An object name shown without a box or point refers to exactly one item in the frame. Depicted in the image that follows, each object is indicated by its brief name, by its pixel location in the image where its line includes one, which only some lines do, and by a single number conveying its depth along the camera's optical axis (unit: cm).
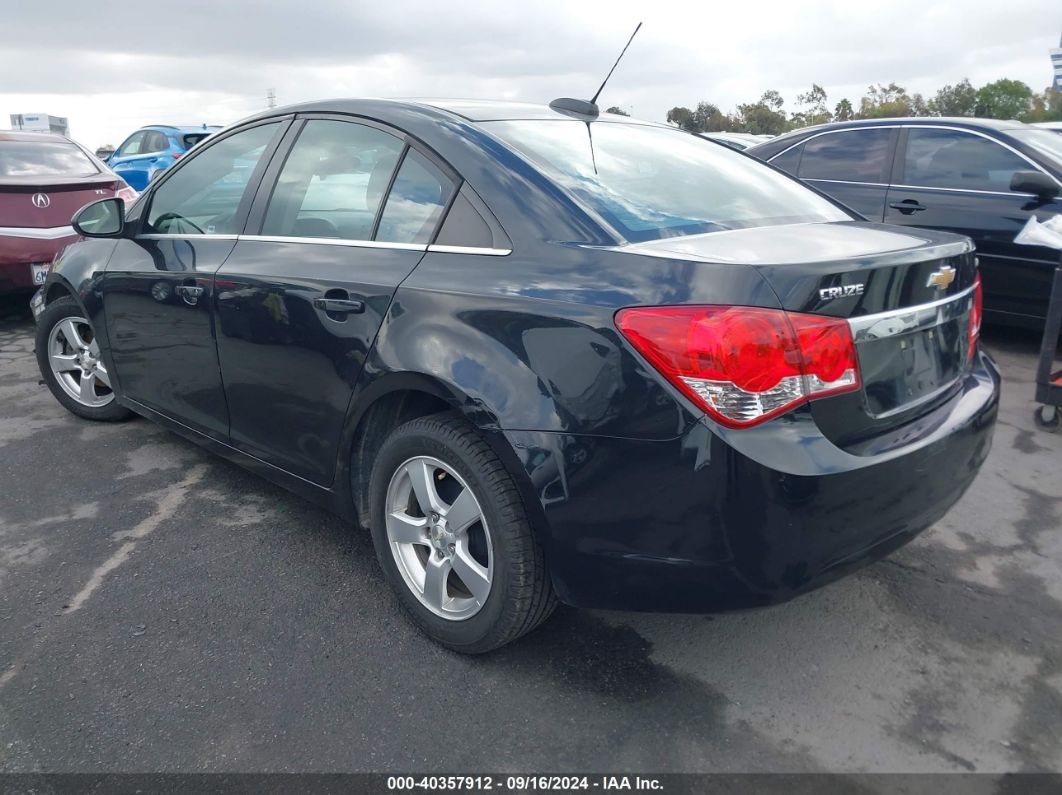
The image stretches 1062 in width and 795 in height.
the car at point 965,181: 559
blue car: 1402
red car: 642
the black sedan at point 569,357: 198
